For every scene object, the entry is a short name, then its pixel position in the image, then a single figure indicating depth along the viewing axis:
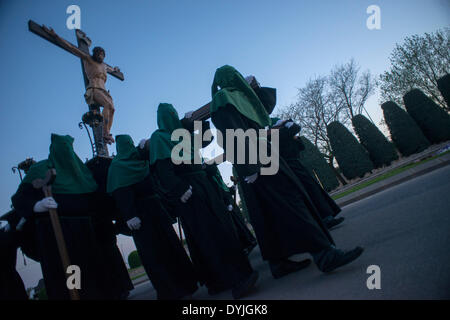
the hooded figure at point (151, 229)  3.39
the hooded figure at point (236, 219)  5.14
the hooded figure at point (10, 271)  3.58
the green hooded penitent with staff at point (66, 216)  3.33
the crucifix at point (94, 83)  5.05
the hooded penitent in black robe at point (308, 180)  4.47
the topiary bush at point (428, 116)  14.32
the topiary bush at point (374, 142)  16.41
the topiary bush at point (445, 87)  14.70
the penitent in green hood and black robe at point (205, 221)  2.76
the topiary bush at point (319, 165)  18.20
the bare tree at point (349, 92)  29.03
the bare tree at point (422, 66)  21.14
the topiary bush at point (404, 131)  14.98
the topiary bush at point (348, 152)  16.97
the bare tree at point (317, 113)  28.52
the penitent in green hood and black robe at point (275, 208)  2.33
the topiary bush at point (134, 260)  17.97
